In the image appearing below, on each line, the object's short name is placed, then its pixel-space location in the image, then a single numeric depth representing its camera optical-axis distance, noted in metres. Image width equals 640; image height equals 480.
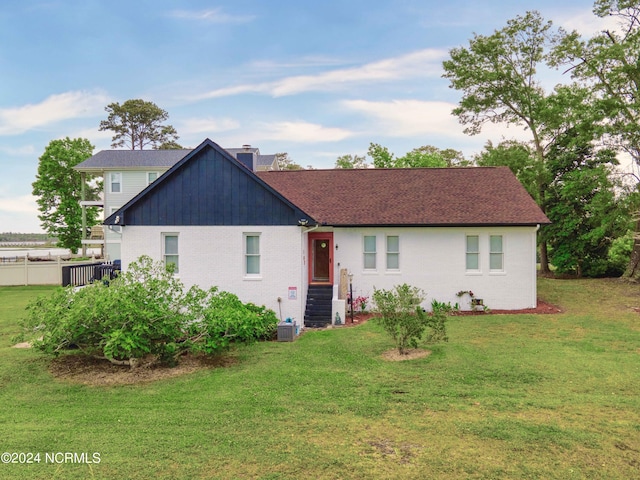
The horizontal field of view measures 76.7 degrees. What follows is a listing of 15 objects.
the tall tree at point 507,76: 27.50
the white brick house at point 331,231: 13.32
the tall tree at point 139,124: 54.68
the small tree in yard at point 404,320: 9.57
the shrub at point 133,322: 8.20
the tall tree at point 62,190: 39.56
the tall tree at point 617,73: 19.73
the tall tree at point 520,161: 24.62
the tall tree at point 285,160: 58.00
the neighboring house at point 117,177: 34.09
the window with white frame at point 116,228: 13.94
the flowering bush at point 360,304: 15.74
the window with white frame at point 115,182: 34.50
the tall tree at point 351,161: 45.80
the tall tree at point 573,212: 23.81
